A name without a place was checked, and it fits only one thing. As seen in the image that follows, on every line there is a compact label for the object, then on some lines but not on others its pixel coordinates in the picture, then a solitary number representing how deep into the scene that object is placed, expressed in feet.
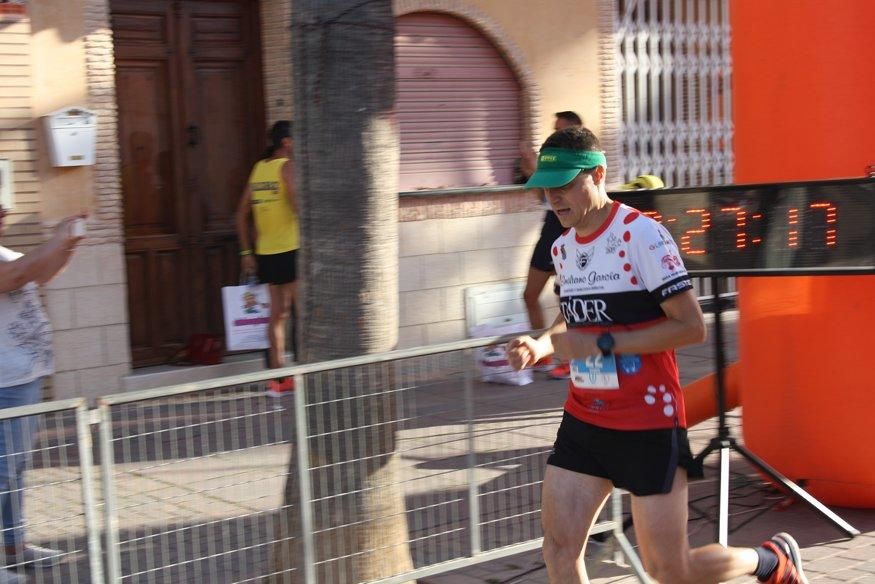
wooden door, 31.71
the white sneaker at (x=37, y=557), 13.44
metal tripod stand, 18.98
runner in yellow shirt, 29.71
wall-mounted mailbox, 27.91
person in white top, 17.74
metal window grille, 39.60
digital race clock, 17.92
